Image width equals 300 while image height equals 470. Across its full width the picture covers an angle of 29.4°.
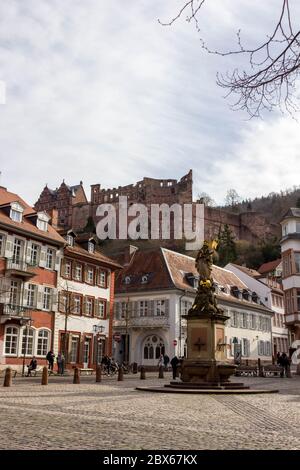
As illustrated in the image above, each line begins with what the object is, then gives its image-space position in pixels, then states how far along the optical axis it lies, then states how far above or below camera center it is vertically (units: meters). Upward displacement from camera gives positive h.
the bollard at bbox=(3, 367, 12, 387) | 21.88 -0.09
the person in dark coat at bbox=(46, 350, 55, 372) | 33.19 +1.07
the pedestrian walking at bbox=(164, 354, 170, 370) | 43.50 +1.27
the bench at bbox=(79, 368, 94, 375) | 37.62 +0.41
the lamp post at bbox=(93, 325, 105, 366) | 42.03 +3.46
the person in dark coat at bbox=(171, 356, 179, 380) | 29.89 +0.73
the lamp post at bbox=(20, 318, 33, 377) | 34.62 +3.20
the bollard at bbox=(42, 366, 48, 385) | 23.69 -0.04
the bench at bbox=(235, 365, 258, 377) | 37.91 +0.57
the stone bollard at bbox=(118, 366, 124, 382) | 27.88 +0.13
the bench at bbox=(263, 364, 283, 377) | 37.28 +0.58
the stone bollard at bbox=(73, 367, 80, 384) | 25.06 -0.03
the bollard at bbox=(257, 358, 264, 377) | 37.38 +0.50
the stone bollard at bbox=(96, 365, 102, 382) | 26.70 +0.16
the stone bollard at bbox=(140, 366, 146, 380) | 29.66 +0.20
